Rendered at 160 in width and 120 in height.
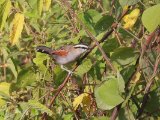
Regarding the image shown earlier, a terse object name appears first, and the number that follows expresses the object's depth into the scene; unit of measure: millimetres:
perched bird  4969
